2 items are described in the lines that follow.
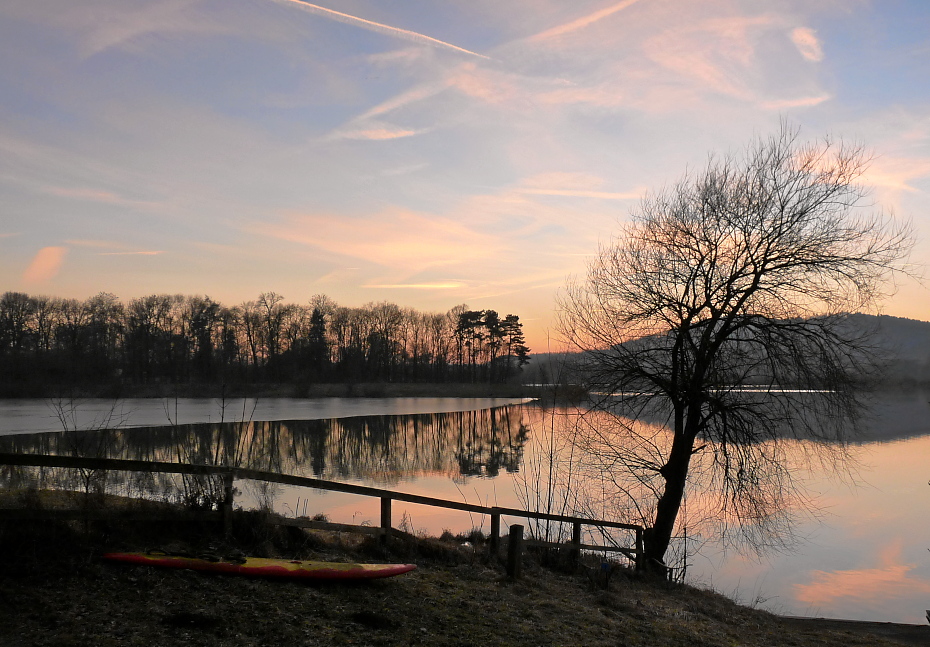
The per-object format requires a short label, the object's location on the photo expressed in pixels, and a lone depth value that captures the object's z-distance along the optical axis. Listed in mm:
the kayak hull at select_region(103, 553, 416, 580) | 6277
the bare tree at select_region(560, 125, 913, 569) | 13078
